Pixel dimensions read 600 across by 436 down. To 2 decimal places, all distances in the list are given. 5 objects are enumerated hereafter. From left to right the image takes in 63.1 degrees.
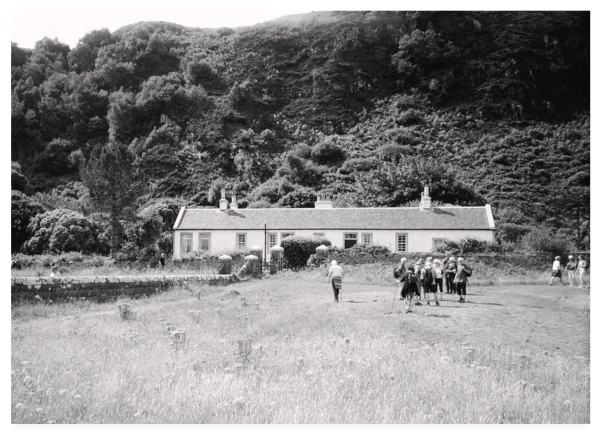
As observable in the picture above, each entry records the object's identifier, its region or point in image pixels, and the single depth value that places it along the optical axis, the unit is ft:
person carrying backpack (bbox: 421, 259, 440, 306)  39.73
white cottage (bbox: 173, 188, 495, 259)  78.09
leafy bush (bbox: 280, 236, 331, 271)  75.77
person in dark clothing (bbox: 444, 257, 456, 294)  46.91
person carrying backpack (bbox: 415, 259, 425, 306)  39.71
